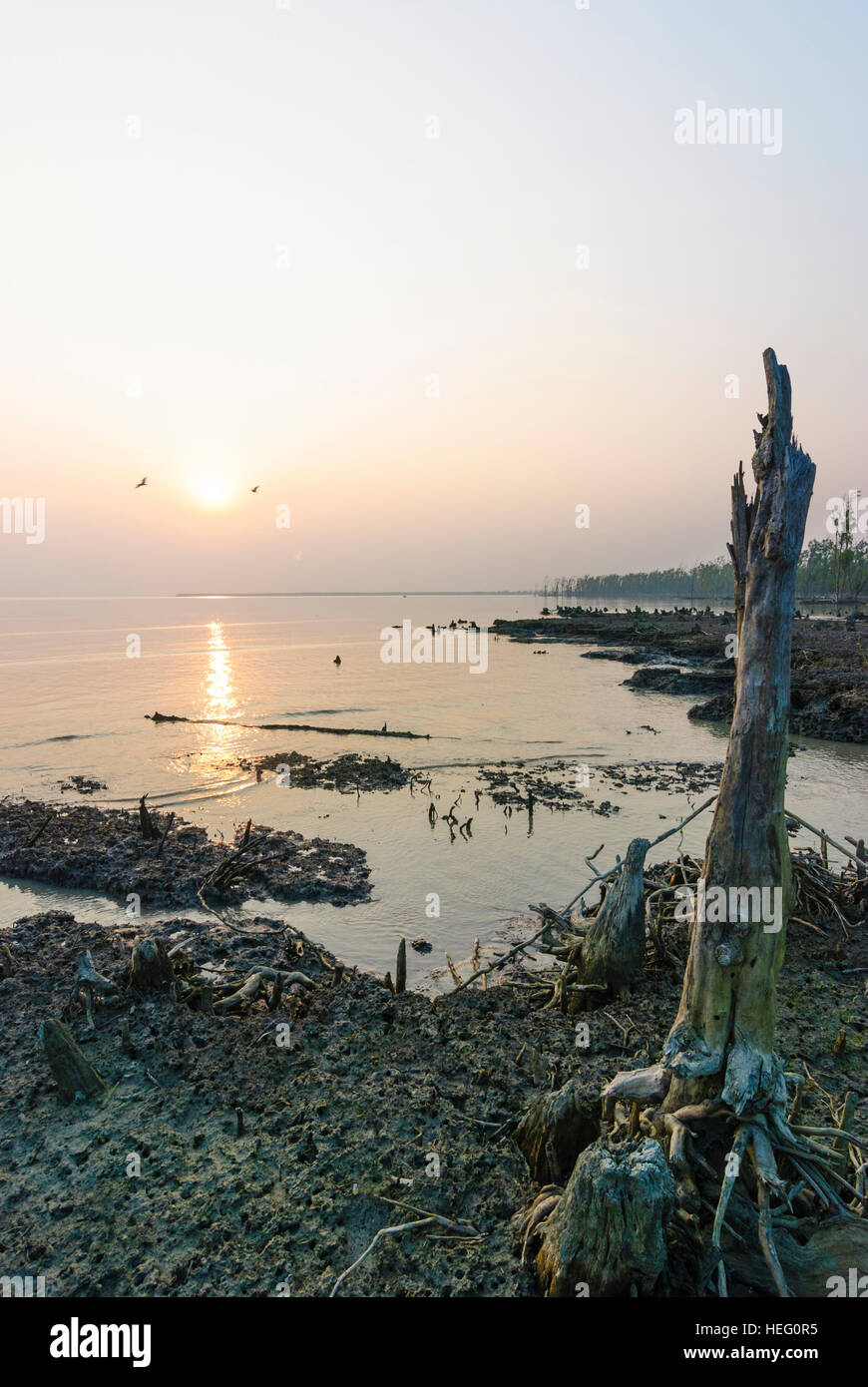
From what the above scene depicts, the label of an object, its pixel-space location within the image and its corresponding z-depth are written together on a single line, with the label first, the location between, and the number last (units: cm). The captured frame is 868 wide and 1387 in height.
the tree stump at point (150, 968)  744
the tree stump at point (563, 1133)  468
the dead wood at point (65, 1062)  589
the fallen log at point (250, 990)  763
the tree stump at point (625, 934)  786
